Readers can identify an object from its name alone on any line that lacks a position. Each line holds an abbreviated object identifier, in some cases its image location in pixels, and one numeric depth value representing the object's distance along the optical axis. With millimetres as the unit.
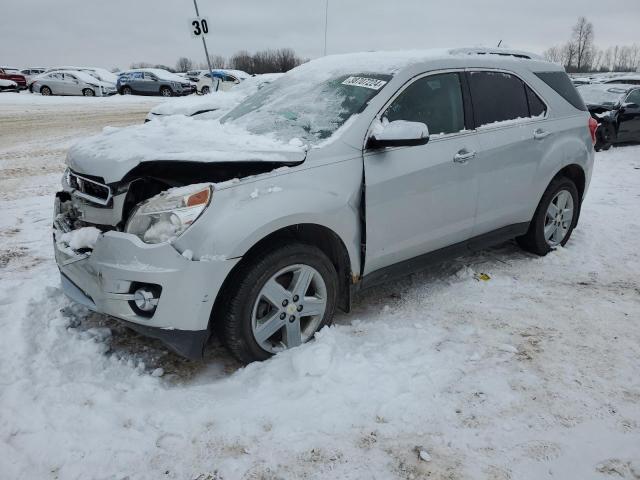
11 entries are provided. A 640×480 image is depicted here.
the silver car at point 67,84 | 27188
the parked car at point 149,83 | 28172
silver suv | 2633
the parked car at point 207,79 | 27091
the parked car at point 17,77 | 32175
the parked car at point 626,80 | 13095
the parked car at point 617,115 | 11398
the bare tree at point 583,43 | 88688
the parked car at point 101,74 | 30556
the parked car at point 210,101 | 9100
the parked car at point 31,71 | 41522
